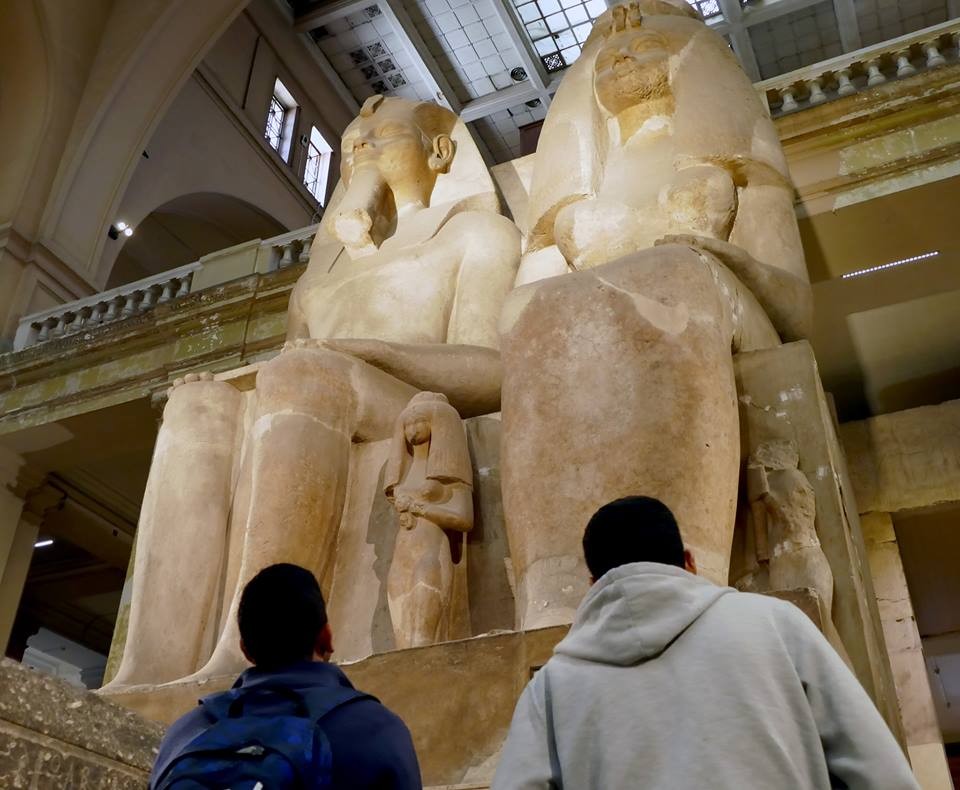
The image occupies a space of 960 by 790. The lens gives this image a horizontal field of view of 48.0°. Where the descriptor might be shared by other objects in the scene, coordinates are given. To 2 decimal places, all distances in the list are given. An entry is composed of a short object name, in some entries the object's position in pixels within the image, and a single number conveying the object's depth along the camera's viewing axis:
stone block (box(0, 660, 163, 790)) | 1.79
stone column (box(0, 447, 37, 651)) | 9.57
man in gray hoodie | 1.23
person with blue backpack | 1.26
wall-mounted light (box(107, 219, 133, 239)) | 12.44
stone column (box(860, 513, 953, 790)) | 4.96
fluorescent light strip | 6.52
